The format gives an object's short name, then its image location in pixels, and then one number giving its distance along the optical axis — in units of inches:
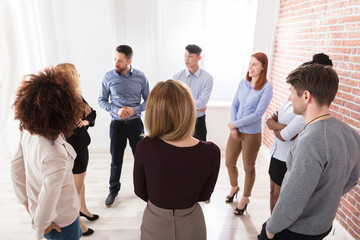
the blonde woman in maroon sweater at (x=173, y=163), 44.2
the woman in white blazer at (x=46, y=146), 46.6
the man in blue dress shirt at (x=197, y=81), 112.1
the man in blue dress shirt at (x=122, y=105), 104.4
